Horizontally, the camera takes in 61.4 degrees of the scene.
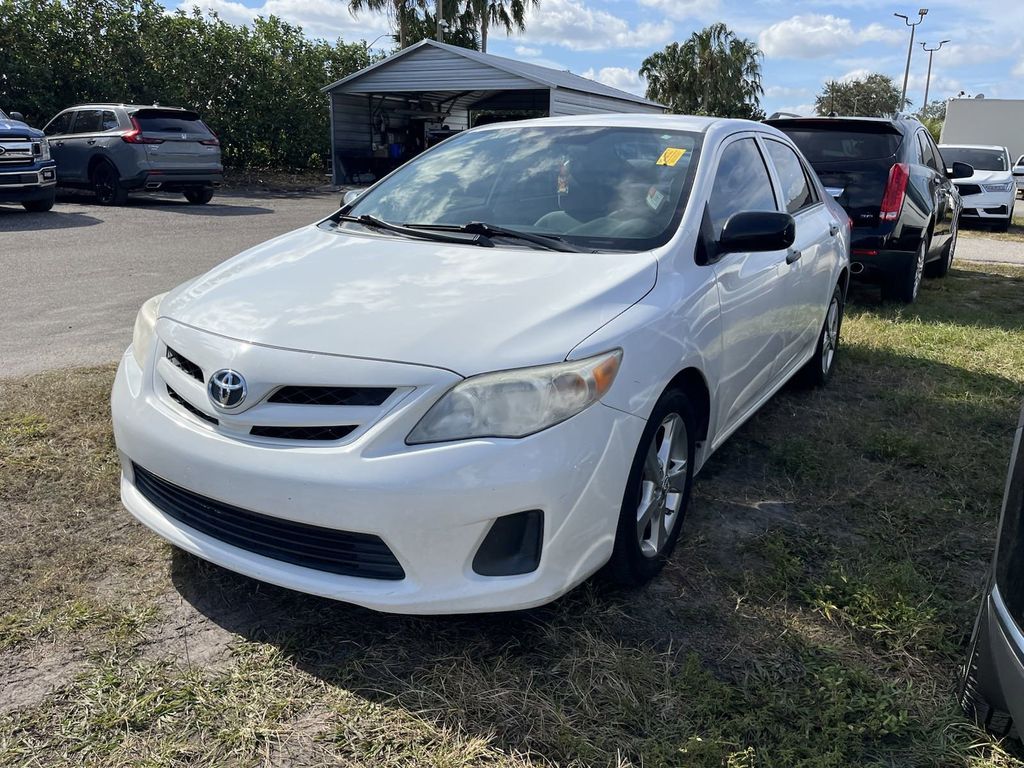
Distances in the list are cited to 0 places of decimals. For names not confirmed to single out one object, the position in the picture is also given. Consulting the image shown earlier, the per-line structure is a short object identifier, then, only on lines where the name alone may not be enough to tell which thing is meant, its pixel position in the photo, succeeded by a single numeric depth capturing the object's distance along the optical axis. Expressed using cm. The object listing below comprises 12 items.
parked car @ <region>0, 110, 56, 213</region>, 1192
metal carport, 2172
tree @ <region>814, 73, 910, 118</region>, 6175
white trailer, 2961
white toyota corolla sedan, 233
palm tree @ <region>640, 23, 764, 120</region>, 4662
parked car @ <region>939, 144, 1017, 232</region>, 1633
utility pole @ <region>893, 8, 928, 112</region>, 4234
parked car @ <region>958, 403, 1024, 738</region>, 203
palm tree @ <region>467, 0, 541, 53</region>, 3816
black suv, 732
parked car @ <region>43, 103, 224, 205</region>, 1387
